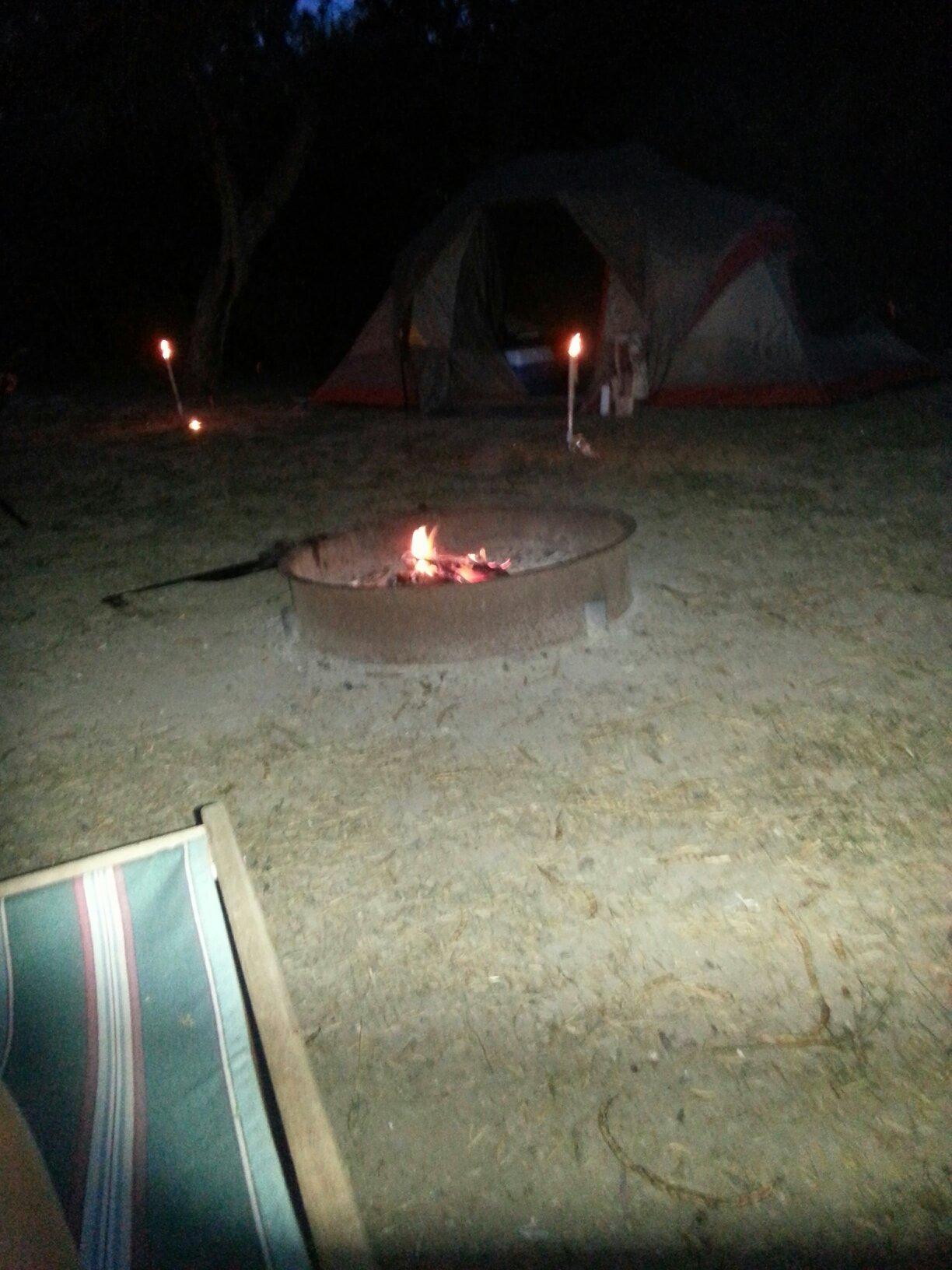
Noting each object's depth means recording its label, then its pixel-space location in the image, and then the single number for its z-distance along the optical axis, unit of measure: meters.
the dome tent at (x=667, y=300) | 9.24
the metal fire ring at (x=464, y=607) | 3.93
